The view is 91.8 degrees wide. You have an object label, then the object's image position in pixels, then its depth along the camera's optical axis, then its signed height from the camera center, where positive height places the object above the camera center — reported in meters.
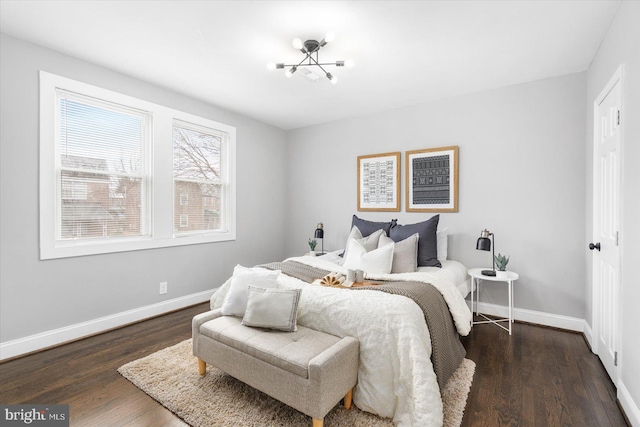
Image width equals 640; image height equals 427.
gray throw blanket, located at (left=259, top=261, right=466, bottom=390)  1.91 -0.74
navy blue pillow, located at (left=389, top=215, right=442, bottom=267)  3.14 -0.26
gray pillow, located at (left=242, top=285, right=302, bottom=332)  1.98 -0.63
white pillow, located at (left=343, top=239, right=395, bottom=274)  2.80 -0.45
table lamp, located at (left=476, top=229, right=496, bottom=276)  3.06 -0.32
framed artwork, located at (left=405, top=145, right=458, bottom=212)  3.61 +0.39
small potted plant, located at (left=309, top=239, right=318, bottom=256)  4.39 -0.47
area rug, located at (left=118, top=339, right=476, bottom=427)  1.74 -1.16
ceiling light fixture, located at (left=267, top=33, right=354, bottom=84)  2.28 +1.28
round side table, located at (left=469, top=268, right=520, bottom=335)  2.90 -0.63
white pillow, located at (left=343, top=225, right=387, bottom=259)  3.26 -0.29
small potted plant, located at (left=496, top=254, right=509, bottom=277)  3.02 -0.53
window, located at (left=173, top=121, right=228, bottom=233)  3.70 +0.50
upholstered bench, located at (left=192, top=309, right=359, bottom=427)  1.59 -0.85
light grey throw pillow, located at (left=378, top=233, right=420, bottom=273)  2.91 -0.42
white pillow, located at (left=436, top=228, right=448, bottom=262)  3.44 -0.37
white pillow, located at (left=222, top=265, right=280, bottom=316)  2.20 -0.54
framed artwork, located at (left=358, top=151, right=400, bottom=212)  4.02 +0.39
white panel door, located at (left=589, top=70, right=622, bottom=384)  2.06 -0.09
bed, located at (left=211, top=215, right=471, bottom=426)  1.65 -0.75
